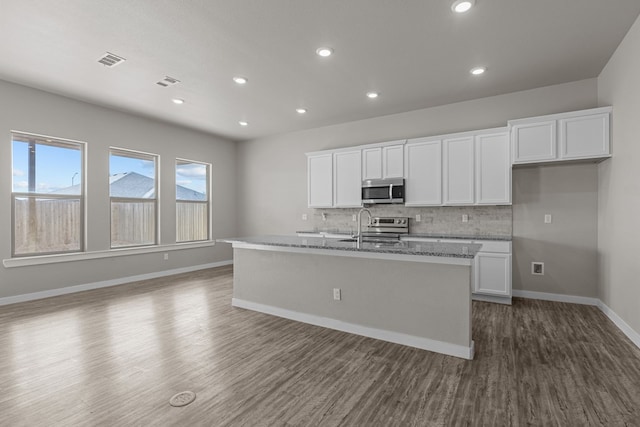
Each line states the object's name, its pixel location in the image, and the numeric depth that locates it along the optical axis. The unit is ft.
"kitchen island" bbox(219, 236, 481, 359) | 8.78
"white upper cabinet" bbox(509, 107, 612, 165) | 11.82
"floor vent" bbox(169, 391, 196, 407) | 6.56
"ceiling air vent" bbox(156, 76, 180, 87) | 13.12
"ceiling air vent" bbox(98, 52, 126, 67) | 11.10
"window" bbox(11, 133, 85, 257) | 14.29
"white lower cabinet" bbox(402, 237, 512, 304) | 13.38
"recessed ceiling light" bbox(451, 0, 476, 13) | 8.20
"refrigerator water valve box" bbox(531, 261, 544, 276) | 14.25
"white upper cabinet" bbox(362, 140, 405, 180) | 16.66
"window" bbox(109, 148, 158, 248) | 17.74
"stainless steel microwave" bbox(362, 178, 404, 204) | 16.48
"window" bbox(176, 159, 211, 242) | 21.25
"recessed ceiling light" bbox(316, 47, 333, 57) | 10.73
